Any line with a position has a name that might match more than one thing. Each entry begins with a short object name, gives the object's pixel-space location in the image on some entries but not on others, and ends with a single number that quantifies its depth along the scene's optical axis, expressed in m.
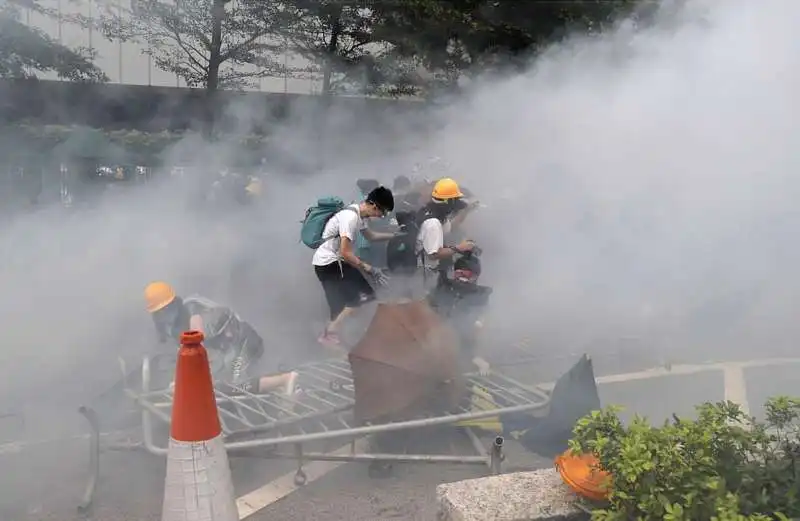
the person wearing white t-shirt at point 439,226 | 4.34
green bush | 1.70
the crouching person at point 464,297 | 4.27
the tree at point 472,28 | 6.75
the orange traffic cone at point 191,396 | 2.14
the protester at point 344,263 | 4.06
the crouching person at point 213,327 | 3.42
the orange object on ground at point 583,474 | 1.93
